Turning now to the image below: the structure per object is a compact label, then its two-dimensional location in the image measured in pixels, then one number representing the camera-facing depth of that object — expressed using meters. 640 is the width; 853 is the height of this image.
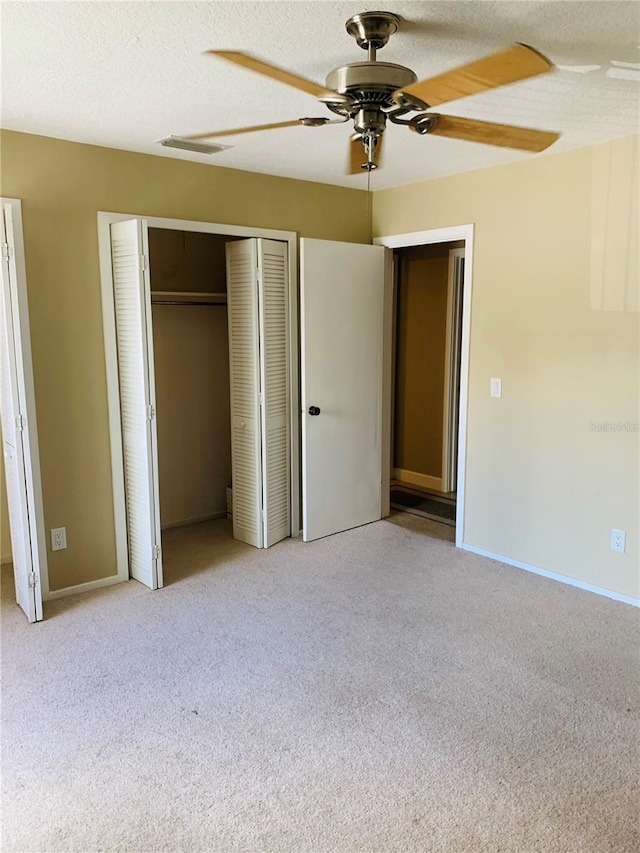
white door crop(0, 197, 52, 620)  2.91
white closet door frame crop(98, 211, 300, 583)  3.32
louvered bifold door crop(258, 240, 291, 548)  3.91
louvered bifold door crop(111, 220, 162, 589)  3.25
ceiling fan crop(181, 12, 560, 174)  1.53
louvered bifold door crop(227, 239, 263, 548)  3.91
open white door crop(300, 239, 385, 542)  4.04
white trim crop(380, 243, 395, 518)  4.49
